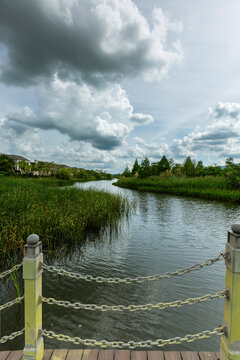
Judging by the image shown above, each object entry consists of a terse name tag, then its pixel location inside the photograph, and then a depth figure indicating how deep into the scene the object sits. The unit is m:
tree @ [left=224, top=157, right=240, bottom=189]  23.82
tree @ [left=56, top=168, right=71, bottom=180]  62.69
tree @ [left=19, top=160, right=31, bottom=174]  70.05
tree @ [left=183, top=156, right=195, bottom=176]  42.09
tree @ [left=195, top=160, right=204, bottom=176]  42.14
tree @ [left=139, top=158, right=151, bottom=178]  44.50
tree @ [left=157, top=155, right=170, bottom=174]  46.59
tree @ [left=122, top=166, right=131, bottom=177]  80.38
